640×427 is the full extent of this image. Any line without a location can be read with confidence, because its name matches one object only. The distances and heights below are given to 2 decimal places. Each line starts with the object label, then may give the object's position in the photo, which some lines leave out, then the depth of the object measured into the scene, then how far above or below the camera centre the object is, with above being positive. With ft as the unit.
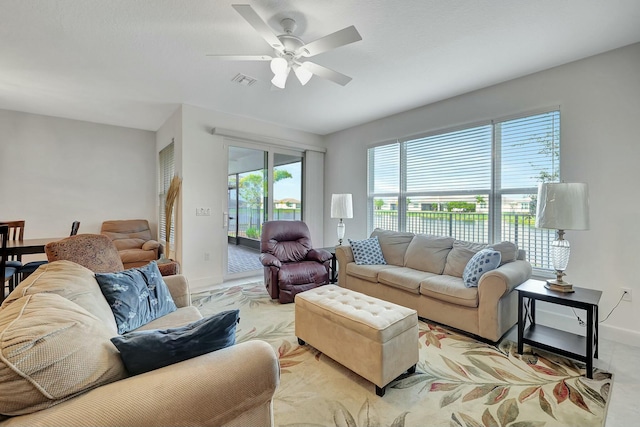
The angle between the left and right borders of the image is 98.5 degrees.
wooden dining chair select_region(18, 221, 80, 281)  10.21 -2.14
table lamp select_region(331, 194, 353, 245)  13.80 +0.31
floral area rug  5.25 -3.89
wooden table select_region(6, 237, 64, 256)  8.92 -1.18
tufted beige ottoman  5.83 -2.81
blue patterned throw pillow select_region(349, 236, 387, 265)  11.91 -1.76
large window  10.00 +1.39
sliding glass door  15.33 +0.96
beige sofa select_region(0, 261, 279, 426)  2.40 -1.76
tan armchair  13.96 -1.65
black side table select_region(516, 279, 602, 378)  6.50 -3.11
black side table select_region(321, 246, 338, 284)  13.16 -2.78
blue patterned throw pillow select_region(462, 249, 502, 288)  8.39 -1.62
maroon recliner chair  11.34 -2.18
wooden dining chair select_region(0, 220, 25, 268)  10.52 -0.89
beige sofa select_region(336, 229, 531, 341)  7.94 -2.33
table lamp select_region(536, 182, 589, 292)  7.10 -0.01
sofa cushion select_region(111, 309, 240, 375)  3.18 -1.62
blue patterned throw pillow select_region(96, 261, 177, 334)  5.34 -1.78
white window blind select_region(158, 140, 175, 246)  15.57 +2.20
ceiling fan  5.99 +4.04
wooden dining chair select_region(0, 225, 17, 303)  8.73 -1.31
